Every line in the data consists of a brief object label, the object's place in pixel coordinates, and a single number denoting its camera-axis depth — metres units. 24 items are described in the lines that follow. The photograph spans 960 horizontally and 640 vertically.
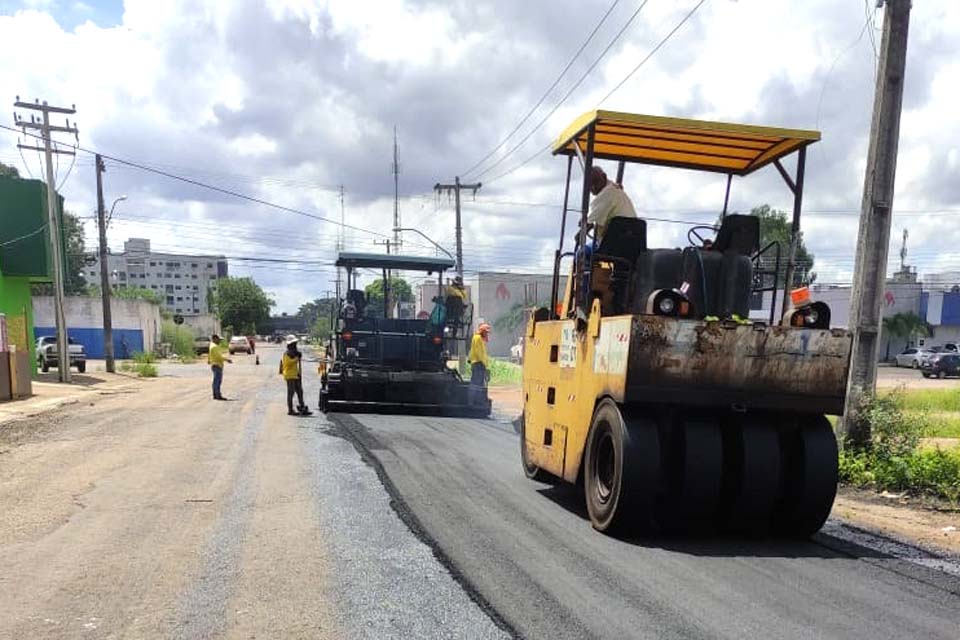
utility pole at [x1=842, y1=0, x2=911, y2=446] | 8.34
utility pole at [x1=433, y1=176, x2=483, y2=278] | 36.38
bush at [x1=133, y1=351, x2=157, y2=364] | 34.62
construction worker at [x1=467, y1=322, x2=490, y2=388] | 15.06
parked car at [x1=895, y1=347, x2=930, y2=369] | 43.19
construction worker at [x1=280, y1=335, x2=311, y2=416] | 14.23
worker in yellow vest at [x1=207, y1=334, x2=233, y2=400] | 17.94
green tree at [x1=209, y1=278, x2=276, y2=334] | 93.75
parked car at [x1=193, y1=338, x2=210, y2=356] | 56.84
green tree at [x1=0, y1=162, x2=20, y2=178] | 49.96
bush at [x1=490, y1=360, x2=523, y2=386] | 28.03
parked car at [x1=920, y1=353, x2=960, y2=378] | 37.72
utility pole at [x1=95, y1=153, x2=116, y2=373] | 30.33
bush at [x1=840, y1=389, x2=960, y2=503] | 7.70
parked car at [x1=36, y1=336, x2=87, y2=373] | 31.09
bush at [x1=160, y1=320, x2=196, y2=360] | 53.78
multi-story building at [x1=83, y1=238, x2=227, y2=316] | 140.12
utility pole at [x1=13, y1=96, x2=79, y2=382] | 24.25
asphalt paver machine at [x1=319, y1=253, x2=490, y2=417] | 14.47
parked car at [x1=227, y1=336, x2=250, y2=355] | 59.09
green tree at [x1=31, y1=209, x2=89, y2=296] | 58.81
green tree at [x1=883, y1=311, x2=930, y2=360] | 49.41
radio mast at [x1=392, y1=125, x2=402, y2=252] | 54.57
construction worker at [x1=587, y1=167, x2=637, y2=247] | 6.62
